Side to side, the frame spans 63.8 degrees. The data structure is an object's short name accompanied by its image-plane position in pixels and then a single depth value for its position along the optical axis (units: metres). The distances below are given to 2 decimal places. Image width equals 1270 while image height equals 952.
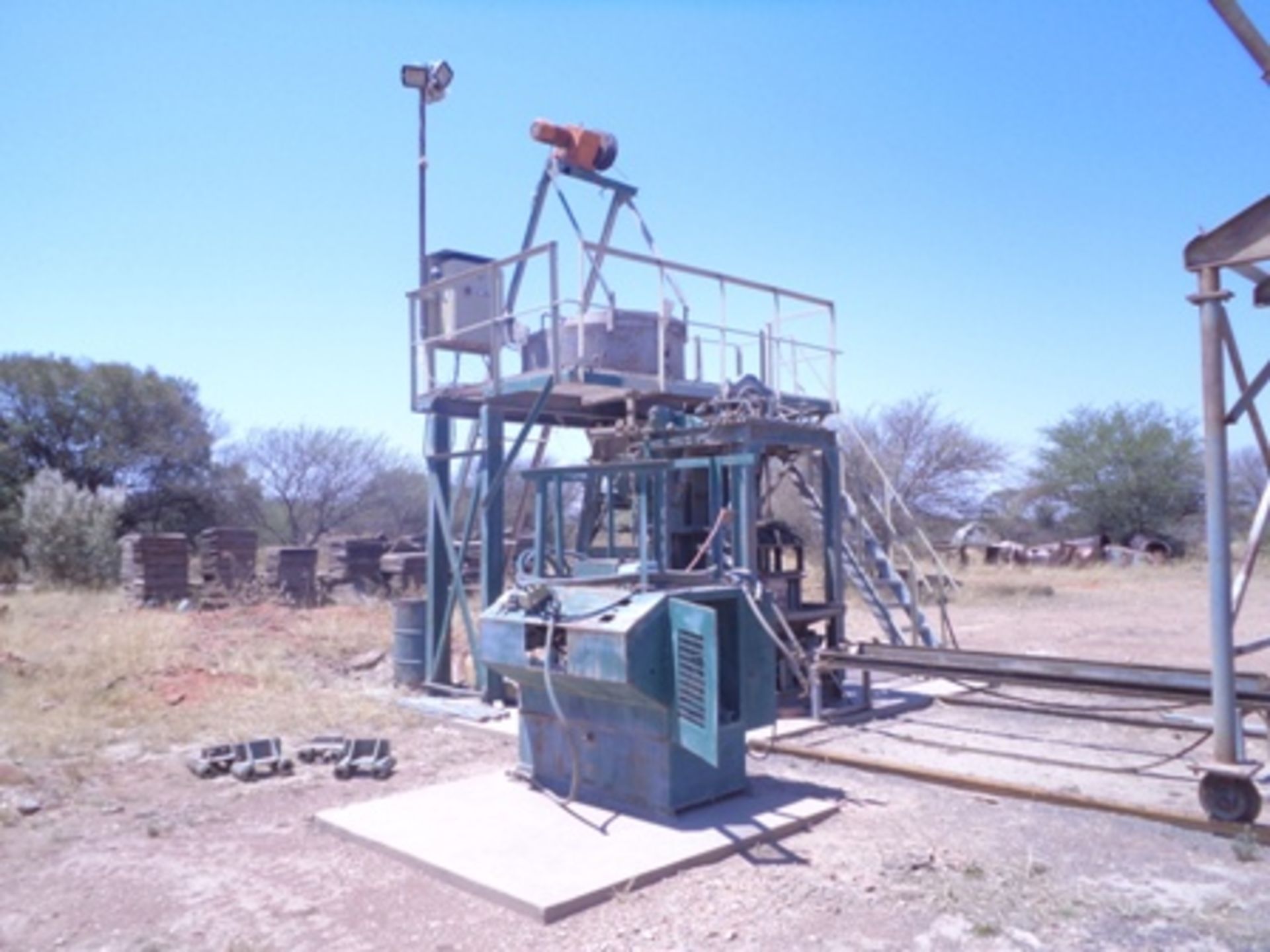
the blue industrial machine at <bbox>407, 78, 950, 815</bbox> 6.11
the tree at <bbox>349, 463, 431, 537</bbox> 40.22
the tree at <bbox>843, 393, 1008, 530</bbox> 37.81
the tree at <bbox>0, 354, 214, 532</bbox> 32.44
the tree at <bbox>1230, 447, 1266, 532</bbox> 42.12
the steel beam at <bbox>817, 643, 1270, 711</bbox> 6.84
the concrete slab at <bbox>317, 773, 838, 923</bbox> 5.14
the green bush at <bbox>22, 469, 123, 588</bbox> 24.59
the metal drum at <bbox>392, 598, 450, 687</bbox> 11.61
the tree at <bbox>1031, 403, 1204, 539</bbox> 39.06
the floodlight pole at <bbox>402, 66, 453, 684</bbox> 11.27
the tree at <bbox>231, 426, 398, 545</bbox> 39.78
